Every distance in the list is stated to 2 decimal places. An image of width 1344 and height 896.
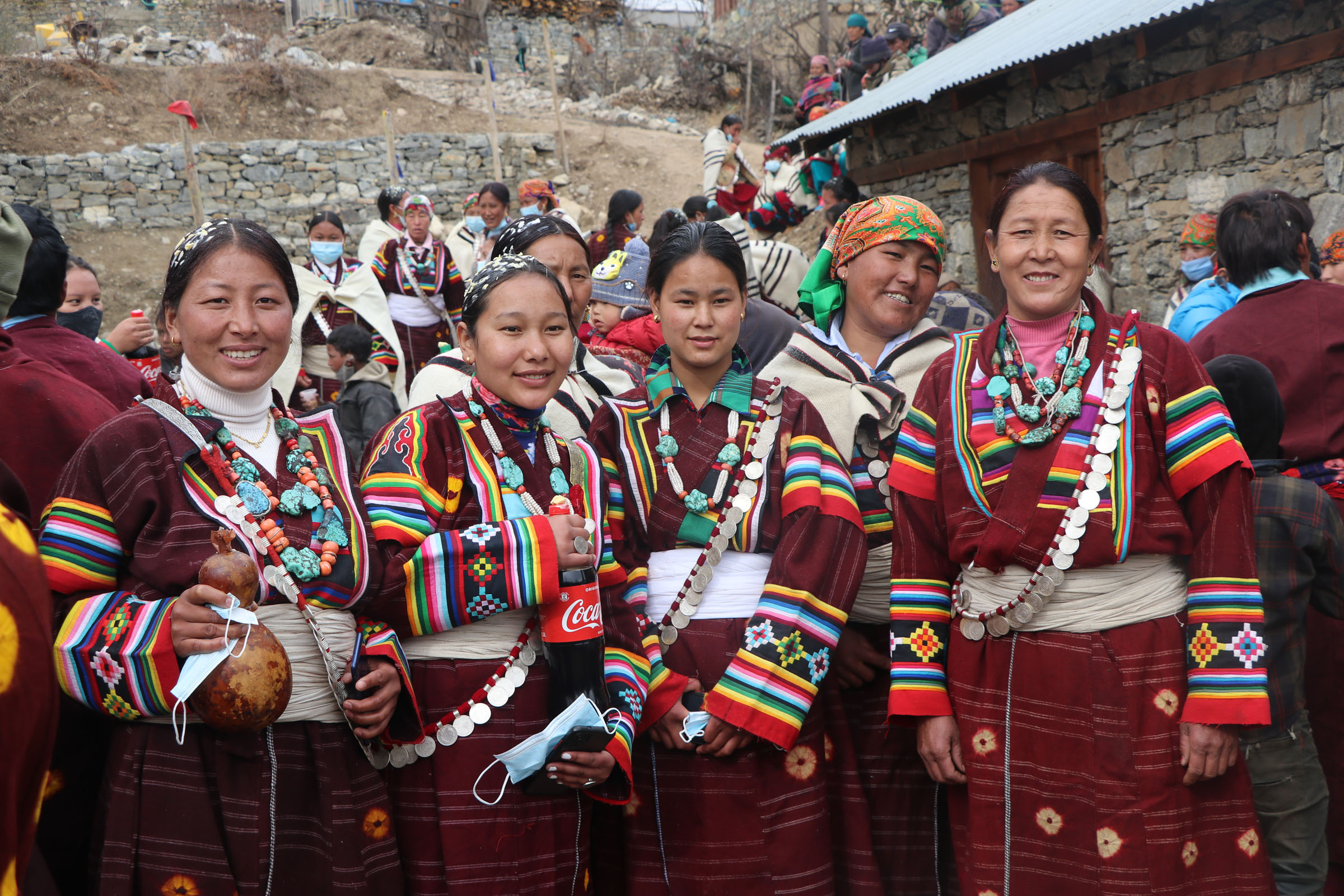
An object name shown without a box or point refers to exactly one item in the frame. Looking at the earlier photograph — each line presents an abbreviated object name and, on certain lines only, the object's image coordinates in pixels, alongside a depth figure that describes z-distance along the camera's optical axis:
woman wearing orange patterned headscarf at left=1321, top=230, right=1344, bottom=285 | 4.52
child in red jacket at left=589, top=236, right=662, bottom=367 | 3.98
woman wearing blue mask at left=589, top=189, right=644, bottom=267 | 7.58
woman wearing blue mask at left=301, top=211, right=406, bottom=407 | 7.13
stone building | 6.22
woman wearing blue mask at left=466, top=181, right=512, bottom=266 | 8.97
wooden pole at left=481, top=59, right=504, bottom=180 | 17.50
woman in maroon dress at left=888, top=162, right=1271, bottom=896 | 2.17
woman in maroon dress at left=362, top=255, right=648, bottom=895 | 2.18
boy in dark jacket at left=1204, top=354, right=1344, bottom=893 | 2.80
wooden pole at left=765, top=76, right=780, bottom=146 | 23.36
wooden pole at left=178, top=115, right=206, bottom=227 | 9.89
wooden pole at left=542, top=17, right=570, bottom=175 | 19.16
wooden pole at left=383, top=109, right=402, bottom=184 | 16.86
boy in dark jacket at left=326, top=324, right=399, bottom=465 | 6.11
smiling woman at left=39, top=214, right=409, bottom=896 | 1.88
